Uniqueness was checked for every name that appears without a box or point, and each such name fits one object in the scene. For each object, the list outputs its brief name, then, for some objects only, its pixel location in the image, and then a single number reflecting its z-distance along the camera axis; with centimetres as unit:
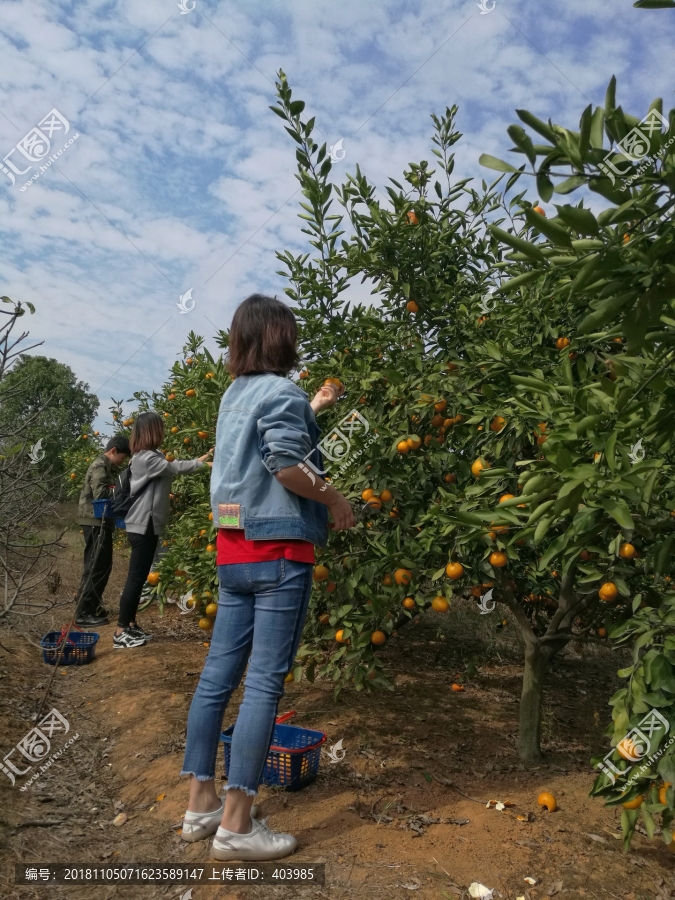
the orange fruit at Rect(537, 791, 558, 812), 248
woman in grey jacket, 479
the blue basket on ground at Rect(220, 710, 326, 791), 246
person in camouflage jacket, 566
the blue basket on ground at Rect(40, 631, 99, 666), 444
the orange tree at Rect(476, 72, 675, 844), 119
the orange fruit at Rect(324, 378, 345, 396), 280
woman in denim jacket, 199
